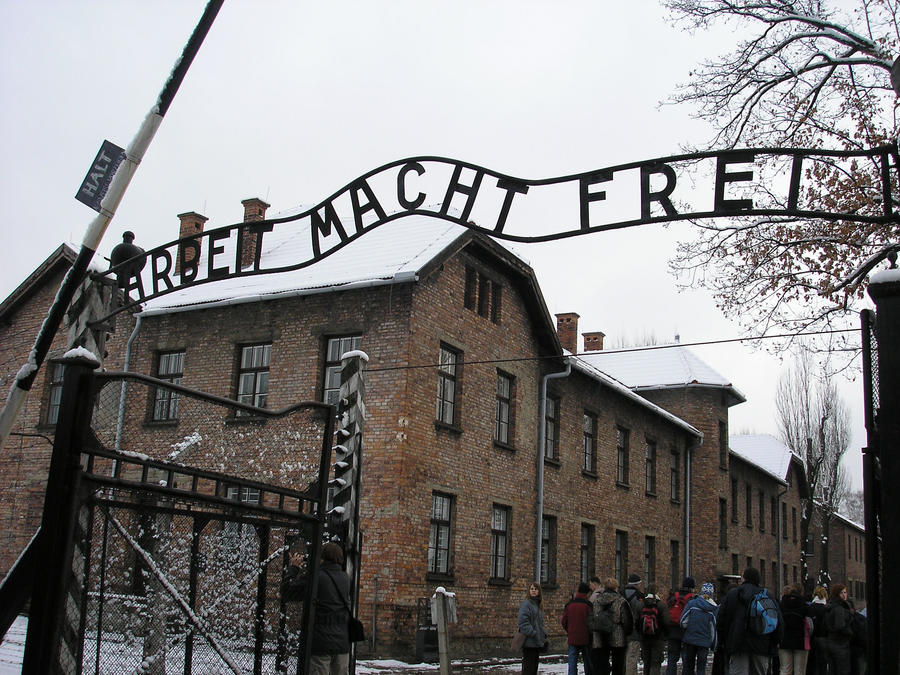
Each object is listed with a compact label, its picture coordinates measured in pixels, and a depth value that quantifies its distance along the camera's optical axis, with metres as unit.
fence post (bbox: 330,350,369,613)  9.55
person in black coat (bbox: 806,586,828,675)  13.01
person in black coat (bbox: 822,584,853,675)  12.62
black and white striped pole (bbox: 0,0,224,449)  7.12
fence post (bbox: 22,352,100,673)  4.45
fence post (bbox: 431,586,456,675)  10.80
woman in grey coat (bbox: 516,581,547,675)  12.72
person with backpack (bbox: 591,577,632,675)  12.73
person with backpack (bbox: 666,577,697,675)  14.41
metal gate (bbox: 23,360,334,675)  4.67
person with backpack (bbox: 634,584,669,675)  13.62
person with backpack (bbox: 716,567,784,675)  11.60
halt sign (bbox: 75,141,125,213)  7.63
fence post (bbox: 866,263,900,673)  3.53
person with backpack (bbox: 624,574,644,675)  13.42
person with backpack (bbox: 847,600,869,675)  12.80
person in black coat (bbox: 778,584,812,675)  12.85
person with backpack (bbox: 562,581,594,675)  12.96
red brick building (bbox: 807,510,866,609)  59.91
